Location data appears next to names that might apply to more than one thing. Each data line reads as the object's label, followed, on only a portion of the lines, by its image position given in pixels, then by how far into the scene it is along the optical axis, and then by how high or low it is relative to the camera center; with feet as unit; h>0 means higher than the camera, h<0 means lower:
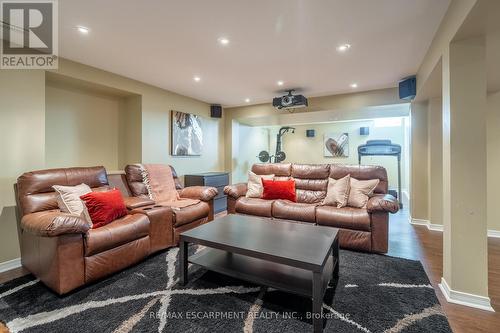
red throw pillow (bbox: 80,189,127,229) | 7.40 -1.35
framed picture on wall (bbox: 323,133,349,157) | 23.31 +2.13
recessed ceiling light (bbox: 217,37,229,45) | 8.02 +4.44
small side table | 14.87 -1.06
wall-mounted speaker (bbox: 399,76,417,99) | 11.46 +3.91
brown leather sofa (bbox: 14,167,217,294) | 6.08 -2.10
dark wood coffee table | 5.20 -2.11
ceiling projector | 13.90 +3.94
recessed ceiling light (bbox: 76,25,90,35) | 7.32 +4.41
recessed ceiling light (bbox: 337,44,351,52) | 8.53 +4.44
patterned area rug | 5.09 -3.49
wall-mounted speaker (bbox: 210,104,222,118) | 17.75 +4.26
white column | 5.82 -0.21
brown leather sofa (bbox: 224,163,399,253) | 8.84 -1.81
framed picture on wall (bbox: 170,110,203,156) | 14.56 +2.11
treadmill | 17.43 +1.27
